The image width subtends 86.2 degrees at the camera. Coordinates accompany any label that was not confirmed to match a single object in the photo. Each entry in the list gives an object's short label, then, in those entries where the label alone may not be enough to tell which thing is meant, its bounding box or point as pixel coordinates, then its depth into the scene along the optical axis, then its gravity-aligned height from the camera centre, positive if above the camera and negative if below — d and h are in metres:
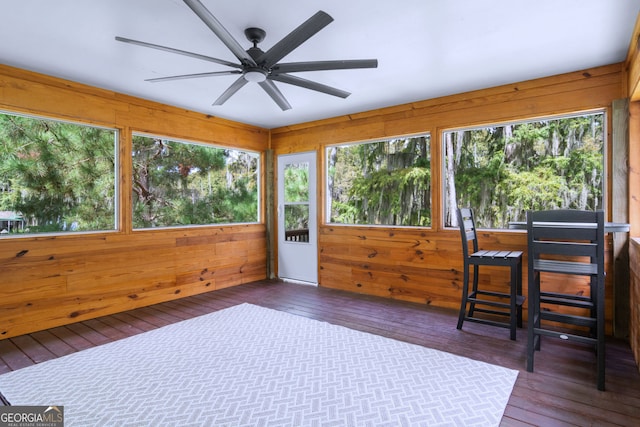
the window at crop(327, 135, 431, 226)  4.20 +0.38
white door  5.07 -0.10
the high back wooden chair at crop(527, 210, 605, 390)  2.17 -0.33
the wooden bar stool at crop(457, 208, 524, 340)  2.89 -0.67
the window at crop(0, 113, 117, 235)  3.10 +0.38
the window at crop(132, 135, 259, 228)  4.07 +0.39
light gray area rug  1.86 -1.10
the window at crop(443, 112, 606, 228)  3.22 +0.43
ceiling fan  1.83 +1.01
